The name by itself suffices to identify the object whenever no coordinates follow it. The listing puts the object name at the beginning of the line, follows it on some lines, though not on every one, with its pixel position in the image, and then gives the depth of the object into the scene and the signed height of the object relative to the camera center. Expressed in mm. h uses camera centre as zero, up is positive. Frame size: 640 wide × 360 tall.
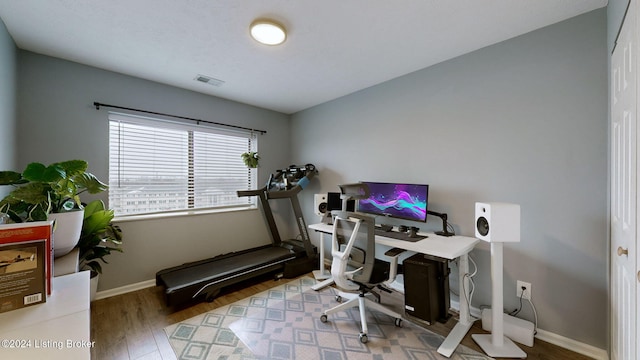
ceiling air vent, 2742 +1174
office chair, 1944 -688
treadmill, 2432 -1031
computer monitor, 2359 -221
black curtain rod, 2514 +791
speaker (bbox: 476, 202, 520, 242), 1690 -298
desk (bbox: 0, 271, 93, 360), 726 -497
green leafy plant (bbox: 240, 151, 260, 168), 3609 +308
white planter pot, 1285 -283
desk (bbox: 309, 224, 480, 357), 1809 -554
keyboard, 2201 -527
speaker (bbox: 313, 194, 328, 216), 3307 -318
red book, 895 -214
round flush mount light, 1795 +1153
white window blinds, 2725 +179
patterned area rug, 1759 -1270
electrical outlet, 1950 -895
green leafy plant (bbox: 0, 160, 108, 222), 1178 -65
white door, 1090 -61
